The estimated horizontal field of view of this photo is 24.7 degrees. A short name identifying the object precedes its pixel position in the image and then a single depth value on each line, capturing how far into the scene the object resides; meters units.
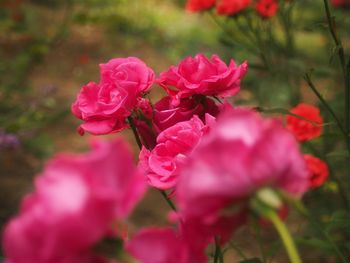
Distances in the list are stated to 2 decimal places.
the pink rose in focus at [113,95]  0.59
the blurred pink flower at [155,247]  0.43
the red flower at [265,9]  1.24
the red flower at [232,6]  1.22
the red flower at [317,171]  0.89
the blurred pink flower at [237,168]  0.41
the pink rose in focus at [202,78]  0.59
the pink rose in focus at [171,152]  0.53
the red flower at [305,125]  0.91
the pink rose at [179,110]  0.58
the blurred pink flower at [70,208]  0.37
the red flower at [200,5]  1.29
